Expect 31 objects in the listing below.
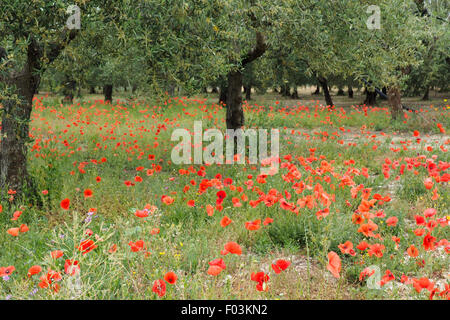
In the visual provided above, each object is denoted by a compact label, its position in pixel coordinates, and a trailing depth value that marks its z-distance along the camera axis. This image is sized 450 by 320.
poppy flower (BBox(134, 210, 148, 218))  6.19
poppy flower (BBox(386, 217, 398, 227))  6.26
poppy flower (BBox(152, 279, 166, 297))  4.77
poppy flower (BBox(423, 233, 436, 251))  5.38
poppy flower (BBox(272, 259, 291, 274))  4.61
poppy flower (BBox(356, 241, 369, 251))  5.64
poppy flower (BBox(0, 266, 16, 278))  5.13
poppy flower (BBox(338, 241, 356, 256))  5.40
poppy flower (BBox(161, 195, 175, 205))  6.97
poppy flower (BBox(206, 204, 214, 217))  6.39
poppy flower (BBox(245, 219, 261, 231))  5.56
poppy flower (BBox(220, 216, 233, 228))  5.63
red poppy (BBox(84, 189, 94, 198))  7.58
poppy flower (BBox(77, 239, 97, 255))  5.16
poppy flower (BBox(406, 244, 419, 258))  5.39
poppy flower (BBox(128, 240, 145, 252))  5.36
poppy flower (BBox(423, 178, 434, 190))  7.62
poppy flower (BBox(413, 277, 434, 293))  4.48
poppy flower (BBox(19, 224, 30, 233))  6.18
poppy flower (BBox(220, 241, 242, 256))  4.74
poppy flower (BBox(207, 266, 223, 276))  4.43
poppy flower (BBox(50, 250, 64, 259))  5.04
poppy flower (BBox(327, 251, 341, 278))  4.61
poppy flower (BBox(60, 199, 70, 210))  6.70
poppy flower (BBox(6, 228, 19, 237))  5.83
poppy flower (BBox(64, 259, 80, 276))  4.70
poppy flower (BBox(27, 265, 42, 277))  5.02
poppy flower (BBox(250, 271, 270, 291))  4.52
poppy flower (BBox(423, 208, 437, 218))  5.94
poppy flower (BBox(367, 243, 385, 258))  5.71
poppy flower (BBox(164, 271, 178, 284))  4.76
